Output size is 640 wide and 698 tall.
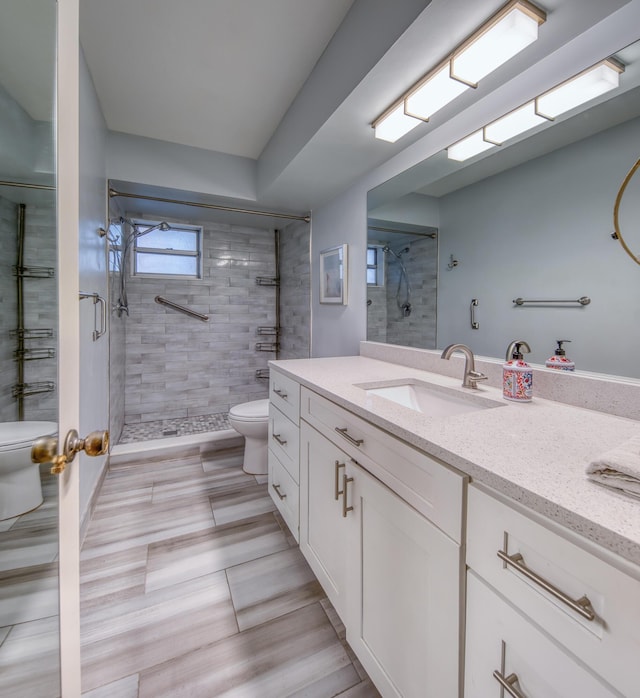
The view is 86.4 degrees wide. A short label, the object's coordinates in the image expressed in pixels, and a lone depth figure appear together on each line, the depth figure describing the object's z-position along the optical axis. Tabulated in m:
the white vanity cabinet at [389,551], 0.71
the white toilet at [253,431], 2.28
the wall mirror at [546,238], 1.01
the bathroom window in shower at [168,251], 3.31
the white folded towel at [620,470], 0.53
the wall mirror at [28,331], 0.63
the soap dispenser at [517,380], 1.12
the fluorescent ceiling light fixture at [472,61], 1.03
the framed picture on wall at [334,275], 2.45
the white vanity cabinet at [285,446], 1.54
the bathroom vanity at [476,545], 0.48
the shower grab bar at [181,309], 3.36
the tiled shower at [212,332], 3.28
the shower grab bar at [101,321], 1.90
